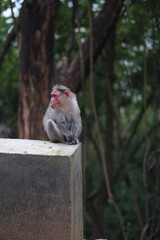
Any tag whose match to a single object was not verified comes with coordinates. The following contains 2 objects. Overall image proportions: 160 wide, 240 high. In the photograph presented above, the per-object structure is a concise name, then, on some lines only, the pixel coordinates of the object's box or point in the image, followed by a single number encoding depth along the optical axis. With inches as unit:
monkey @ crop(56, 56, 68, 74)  395.5
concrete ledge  191.9
